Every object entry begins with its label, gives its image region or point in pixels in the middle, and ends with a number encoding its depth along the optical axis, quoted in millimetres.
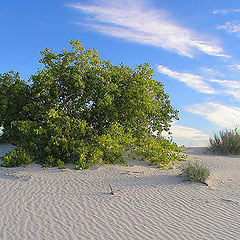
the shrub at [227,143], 14766
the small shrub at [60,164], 9211
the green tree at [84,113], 9578
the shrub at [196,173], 8070
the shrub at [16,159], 9492
